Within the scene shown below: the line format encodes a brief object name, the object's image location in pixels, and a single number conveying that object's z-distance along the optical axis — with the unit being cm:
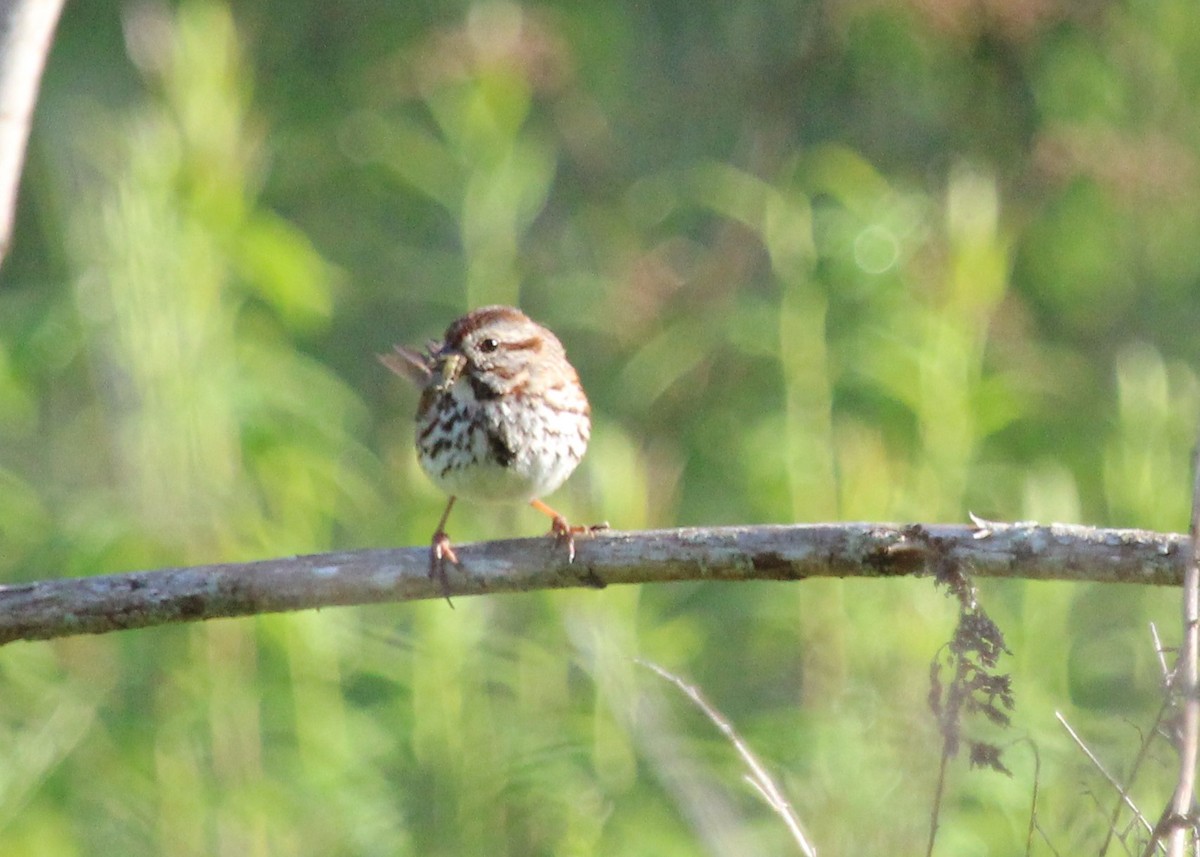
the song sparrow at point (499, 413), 852
